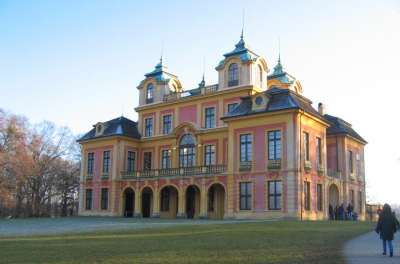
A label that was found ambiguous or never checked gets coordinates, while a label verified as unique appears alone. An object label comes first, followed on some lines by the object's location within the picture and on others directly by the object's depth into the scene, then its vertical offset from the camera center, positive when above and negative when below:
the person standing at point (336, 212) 40.31 -1.56
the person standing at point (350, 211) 39.91 -1.46
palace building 35.44 +3.48
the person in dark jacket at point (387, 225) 13.94 -0.94
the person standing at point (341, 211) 39.59 -1.44
